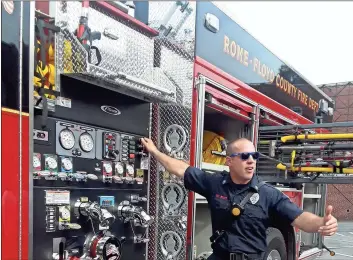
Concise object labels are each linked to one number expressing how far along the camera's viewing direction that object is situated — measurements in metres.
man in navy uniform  2.87
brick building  20.53
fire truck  2.18
